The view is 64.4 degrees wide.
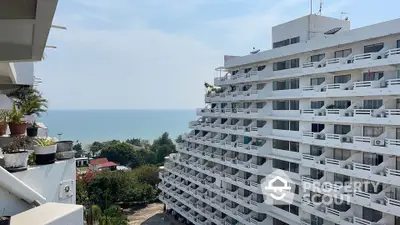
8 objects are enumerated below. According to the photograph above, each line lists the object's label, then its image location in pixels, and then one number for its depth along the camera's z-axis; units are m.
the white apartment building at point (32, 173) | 3.19
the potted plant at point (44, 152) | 6.47
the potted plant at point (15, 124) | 7.28
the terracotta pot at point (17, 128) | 7.28
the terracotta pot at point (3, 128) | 7.41
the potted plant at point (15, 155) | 5.91
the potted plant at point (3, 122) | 7.42
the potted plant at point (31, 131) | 7.54
